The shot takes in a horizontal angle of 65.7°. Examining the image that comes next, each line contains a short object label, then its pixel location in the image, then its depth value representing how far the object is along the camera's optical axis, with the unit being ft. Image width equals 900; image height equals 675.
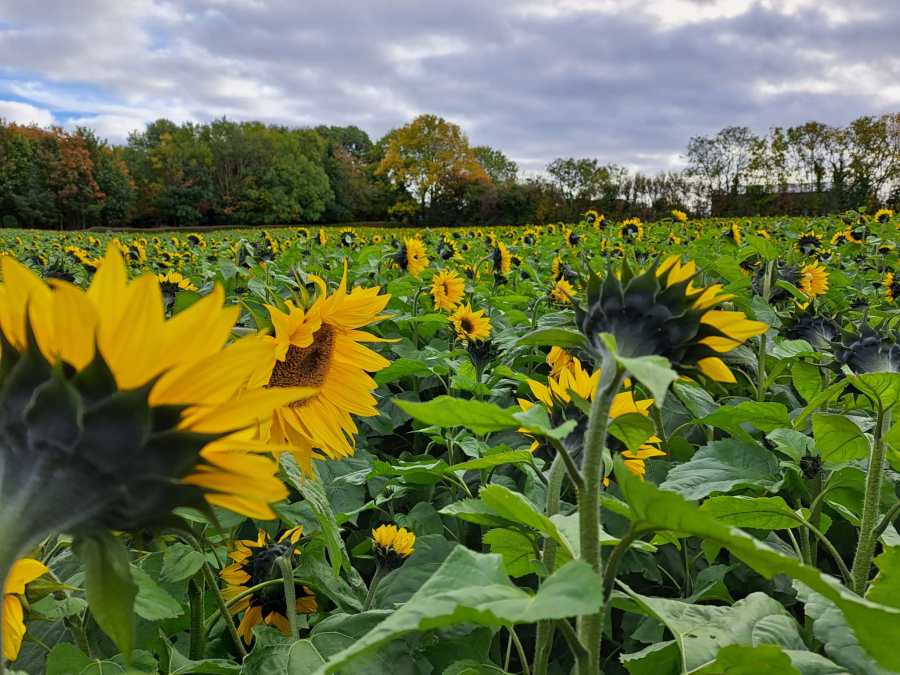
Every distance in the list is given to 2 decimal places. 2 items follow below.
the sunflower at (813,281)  14.38
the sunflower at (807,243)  22.08
